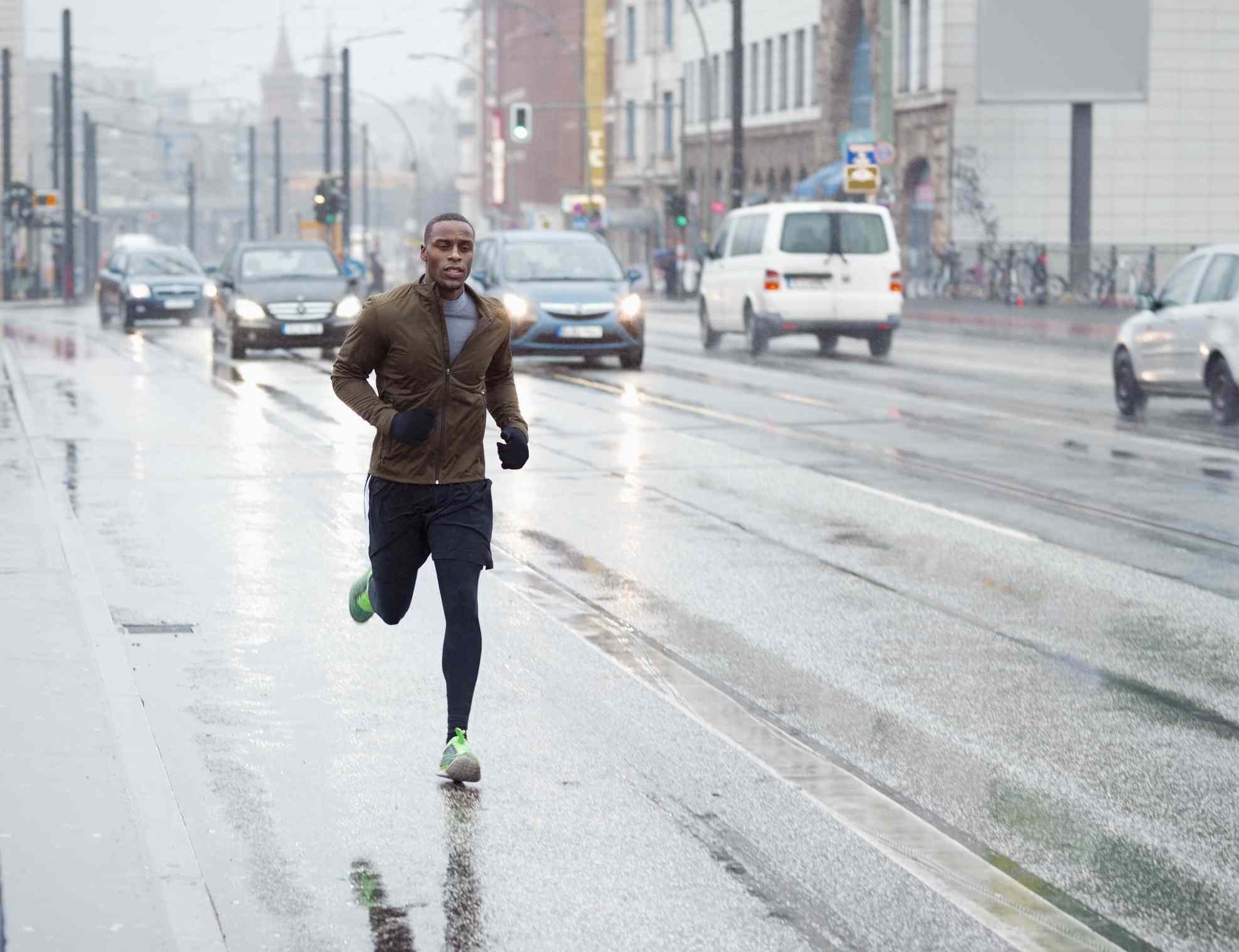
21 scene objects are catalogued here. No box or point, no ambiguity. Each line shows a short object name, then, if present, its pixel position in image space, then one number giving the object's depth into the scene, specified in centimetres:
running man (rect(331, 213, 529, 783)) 685
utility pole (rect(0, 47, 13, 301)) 6316
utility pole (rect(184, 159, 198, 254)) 10800
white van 3017
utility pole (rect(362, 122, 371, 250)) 9514
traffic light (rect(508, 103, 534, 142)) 6028
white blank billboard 5034
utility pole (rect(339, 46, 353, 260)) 6066
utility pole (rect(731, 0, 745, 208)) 4591
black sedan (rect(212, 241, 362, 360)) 2972
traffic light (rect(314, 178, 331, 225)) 6325
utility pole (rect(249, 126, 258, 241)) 10133
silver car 1930
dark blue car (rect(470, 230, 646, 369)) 2736
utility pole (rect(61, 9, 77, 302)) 5944
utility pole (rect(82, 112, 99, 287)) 8762
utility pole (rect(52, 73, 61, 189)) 7062
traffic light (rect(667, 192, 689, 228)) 6166
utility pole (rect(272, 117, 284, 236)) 8362
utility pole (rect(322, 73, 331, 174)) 6756
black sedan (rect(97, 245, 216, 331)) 4100
